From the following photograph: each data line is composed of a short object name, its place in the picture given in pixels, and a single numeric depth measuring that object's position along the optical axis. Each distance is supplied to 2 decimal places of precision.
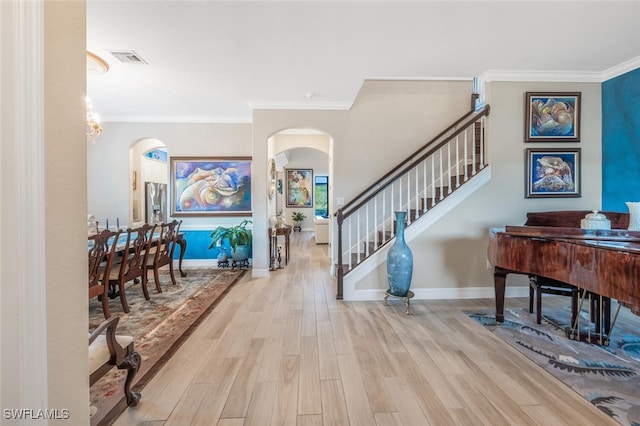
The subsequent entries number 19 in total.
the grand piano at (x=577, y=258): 1.97
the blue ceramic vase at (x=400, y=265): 3.68
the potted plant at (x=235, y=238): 5.51
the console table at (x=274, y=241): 5.68
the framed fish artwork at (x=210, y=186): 5.95
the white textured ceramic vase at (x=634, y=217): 2.64
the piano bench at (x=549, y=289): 2.95
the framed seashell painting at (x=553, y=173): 4.12
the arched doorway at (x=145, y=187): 6.08
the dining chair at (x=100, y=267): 2.96
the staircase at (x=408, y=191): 4.52
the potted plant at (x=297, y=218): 12.27
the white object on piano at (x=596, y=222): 2.81
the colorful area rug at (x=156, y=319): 2.05
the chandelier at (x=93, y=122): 3.56
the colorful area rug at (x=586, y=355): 1.99
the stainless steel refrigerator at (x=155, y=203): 6.48
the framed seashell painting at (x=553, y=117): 4.12
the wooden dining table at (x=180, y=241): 4.48
